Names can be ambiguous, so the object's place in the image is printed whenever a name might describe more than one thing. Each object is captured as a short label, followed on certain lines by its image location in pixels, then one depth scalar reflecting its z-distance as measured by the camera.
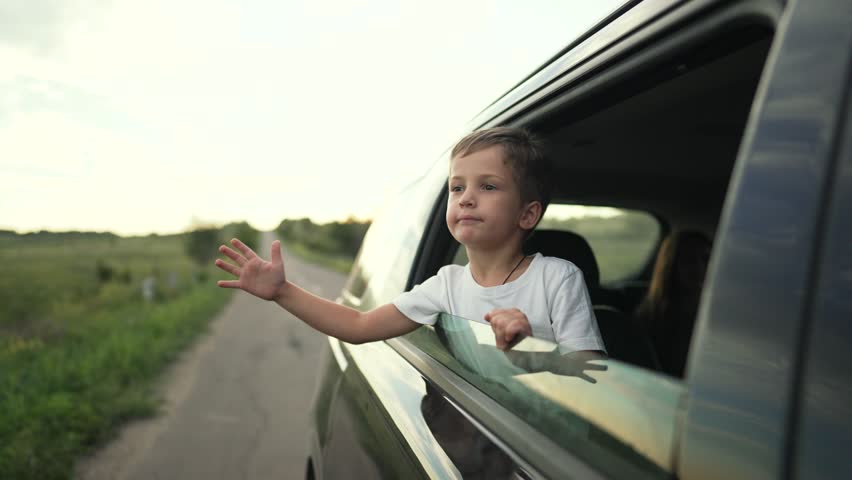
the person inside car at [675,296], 3.13
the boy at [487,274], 1.53
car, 0.62
